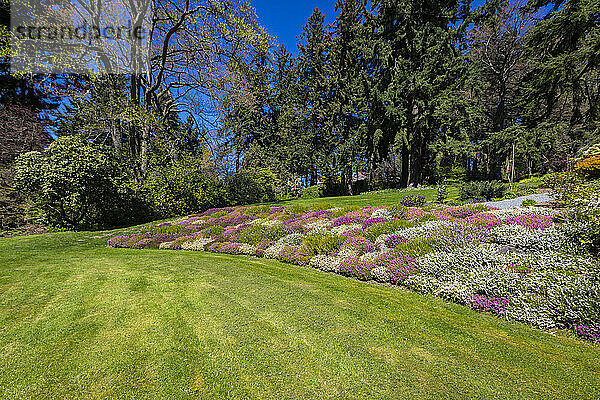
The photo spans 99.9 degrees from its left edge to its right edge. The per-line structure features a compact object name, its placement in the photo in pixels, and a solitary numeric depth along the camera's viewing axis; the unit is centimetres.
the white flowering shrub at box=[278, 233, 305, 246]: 657
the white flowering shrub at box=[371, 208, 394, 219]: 718
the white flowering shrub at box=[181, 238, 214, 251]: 716
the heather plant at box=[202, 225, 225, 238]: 803
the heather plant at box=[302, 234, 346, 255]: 581
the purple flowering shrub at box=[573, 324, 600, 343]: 257
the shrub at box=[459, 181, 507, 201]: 978
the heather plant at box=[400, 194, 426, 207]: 878
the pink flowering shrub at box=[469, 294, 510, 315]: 321
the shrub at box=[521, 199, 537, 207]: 694
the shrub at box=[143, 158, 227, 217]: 1266
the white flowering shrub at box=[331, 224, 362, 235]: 649
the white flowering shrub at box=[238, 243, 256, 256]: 657
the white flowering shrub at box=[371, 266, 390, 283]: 442
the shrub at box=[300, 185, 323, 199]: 2760
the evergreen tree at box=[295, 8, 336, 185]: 2464
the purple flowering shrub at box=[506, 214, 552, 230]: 462
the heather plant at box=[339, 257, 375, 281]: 468
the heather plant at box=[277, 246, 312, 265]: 571
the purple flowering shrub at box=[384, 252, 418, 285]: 432
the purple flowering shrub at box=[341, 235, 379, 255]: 536
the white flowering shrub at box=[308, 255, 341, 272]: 514
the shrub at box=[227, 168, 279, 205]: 1677
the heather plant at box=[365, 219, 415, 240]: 592
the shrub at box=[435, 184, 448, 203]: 984
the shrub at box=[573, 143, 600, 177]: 778
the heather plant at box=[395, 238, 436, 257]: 474
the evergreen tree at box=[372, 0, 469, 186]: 1809
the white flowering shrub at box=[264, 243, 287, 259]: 617
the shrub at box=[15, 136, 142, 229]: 965
